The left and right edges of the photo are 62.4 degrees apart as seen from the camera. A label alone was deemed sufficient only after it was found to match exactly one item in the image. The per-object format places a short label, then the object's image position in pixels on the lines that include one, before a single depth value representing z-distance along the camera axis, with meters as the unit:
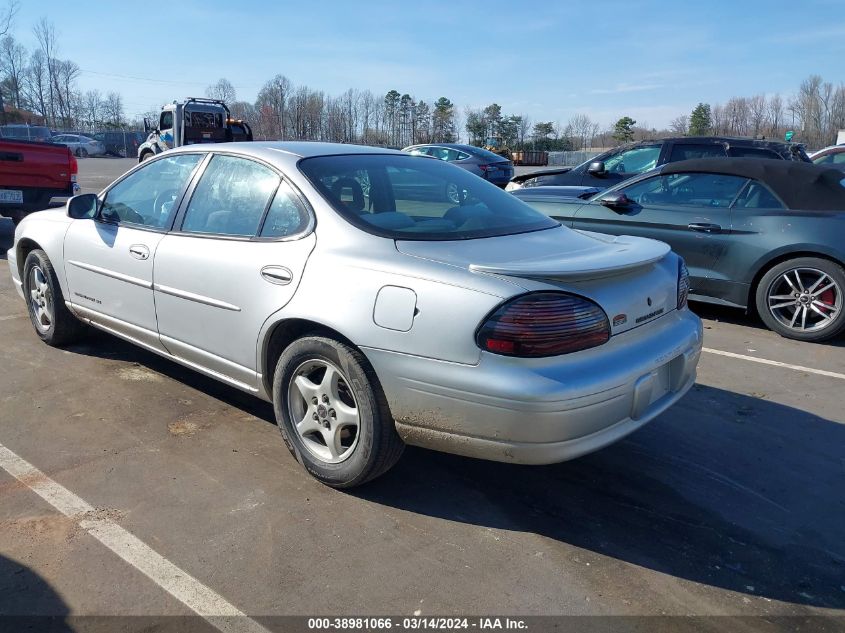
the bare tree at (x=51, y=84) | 75.69
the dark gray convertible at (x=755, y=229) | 5.85
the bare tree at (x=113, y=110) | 82.12
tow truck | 20.73
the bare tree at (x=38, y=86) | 75.38
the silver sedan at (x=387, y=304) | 2.70
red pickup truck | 9.73
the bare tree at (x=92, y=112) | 81.00
